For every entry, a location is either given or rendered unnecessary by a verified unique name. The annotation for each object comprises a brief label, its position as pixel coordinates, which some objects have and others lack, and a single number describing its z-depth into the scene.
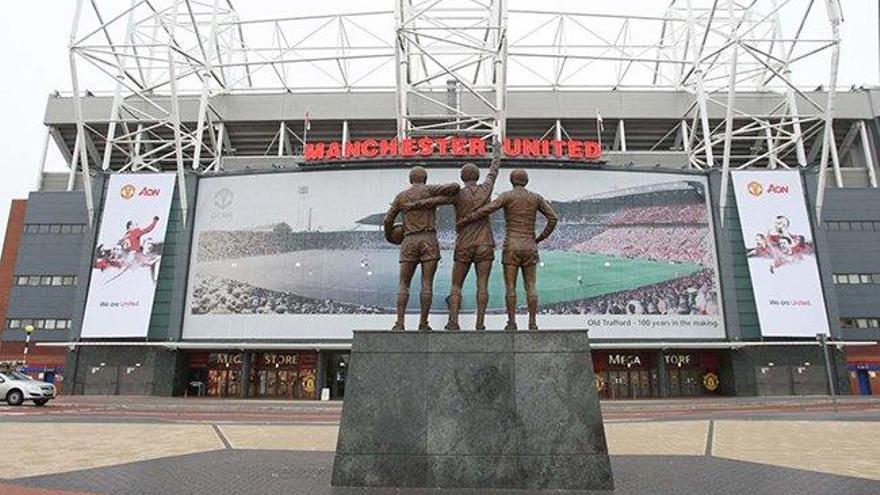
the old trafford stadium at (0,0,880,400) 38.19
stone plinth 8.37
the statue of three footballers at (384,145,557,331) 9.98
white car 27.06
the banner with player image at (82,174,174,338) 38.84
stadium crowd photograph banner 38.38
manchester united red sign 40.25
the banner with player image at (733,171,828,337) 37.53
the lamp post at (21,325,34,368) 37.89
